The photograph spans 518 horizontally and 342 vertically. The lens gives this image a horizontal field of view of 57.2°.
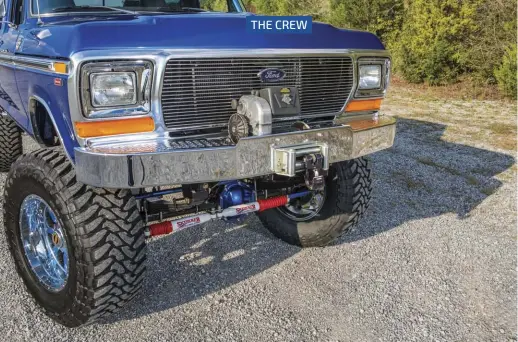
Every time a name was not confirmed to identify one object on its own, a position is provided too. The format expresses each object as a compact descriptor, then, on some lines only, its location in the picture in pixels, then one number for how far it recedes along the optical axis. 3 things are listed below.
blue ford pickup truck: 2.29
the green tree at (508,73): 10.16
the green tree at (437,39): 11.27
